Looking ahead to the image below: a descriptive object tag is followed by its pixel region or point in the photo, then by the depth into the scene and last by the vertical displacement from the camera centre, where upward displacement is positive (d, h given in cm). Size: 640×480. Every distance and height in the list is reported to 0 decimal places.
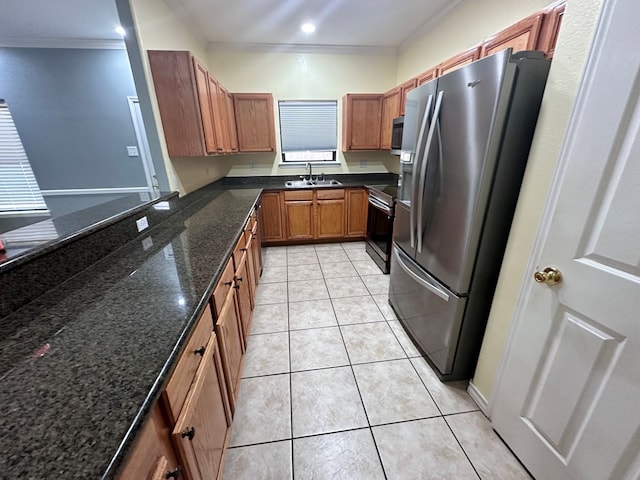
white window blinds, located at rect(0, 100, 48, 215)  296 -13
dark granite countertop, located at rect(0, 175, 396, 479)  44 -47
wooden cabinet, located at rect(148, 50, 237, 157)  203 +44
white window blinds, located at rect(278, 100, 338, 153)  377 +42
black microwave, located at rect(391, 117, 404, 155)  296 +22
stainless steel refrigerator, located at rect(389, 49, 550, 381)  110 -17
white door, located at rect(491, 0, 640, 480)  76 -42
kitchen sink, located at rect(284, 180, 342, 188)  364 -40
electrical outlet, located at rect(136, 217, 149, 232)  155 -39
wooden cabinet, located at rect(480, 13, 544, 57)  146 +69
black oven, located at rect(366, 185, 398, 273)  282 -77
